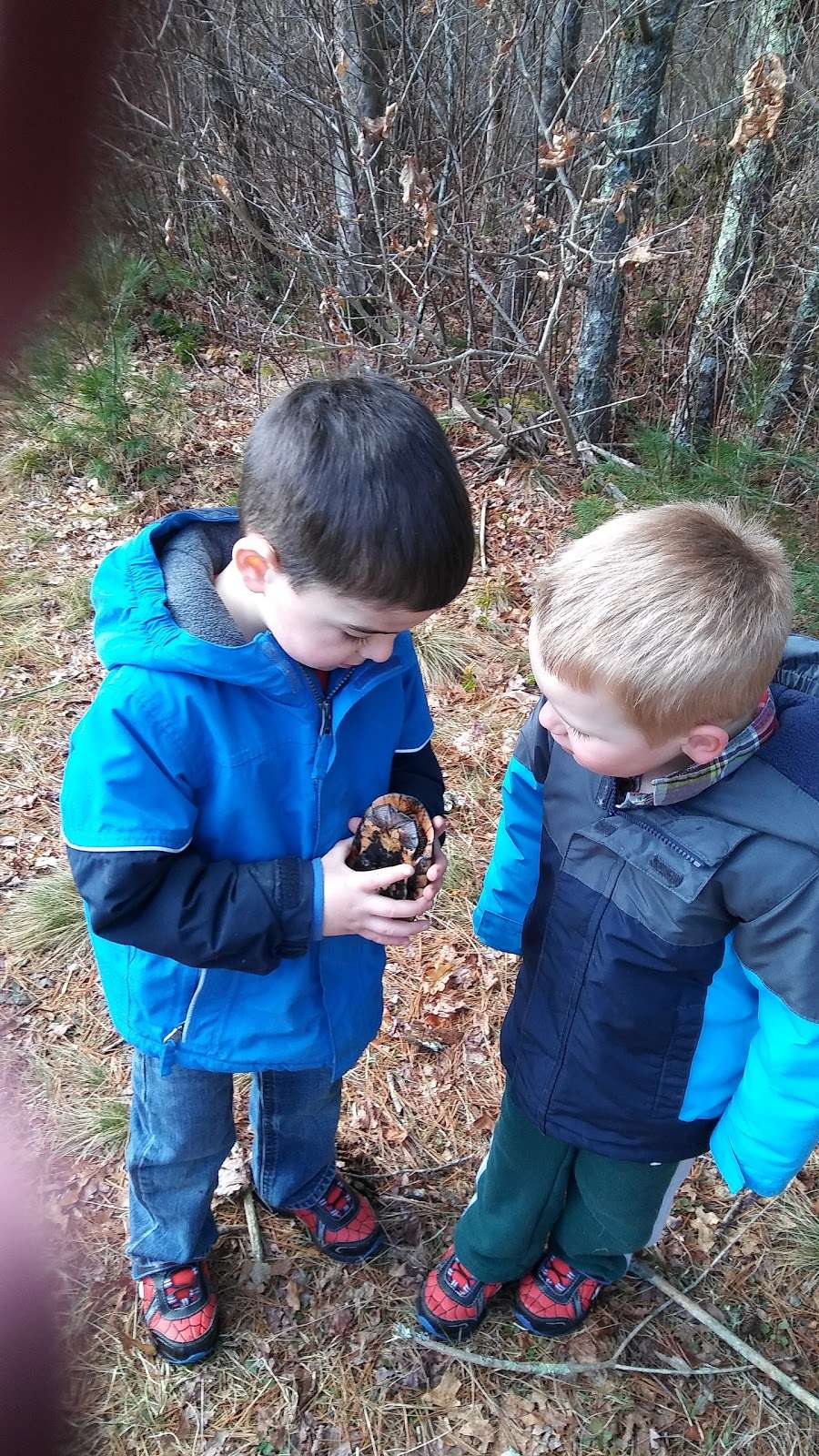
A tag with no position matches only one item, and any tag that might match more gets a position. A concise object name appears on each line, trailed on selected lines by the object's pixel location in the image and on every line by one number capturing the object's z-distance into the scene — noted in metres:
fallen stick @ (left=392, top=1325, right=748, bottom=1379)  2.26
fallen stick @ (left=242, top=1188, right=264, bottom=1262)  2.43
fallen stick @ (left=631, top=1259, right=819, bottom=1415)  2.21
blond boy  1.43
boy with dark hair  1.37
